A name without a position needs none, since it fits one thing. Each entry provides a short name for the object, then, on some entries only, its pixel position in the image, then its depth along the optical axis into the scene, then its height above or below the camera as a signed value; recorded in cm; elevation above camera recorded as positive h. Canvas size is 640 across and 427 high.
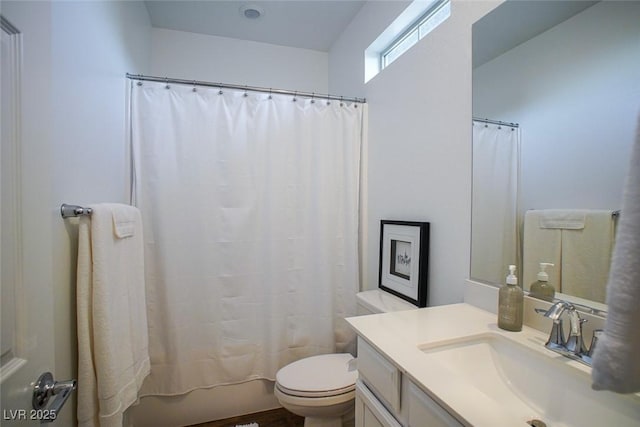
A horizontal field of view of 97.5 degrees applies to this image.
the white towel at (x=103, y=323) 93 -41
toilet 132 -87
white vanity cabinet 64 -51
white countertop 56 -40
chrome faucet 70 -33
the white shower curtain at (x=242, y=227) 163 -13
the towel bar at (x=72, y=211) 89 -2
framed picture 138 -28
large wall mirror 74 +23
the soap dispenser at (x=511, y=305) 87 -31
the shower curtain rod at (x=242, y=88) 158 +74
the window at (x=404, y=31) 144 +103
